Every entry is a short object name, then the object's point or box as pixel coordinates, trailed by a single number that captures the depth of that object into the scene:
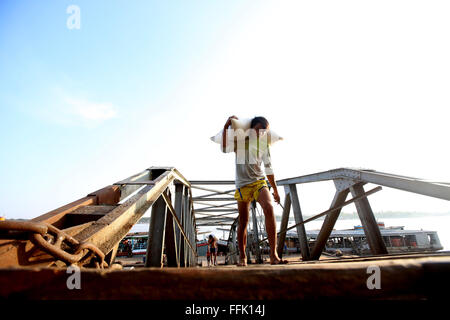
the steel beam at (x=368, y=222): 3.27
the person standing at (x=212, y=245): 16.11
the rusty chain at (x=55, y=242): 0.72
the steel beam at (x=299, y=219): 4.62
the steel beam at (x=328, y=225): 3.74
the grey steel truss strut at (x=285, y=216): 5.14
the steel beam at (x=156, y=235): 3.28
